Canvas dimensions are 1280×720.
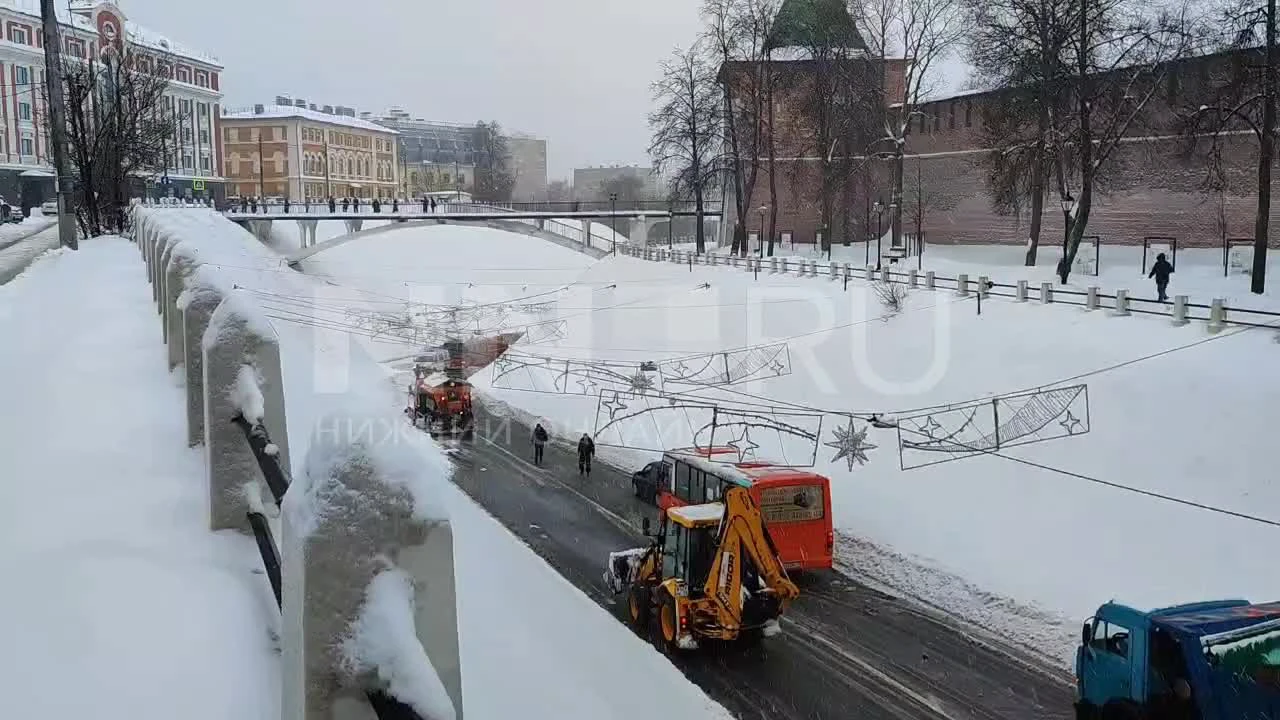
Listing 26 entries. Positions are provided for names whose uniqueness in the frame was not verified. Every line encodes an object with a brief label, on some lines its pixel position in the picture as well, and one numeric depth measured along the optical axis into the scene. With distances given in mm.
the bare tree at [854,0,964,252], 44156
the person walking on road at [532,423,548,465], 24484
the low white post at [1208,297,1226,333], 22328
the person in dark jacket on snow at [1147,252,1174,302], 28016
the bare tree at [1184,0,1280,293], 27625
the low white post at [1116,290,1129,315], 24672
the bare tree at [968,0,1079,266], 34750
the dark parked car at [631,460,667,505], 20672
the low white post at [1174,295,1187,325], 23156
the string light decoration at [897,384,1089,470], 20234
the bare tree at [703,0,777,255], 49656
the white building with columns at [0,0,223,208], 65488
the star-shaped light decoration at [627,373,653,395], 26828
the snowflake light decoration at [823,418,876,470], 20234
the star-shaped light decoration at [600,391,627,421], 25888
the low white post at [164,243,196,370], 6133
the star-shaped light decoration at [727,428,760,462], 20703
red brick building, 37125
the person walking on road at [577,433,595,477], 23469
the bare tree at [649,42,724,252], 53094
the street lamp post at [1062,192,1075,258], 30625
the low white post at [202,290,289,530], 3775
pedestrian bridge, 60938
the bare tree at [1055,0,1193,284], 33500
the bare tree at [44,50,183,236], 32500
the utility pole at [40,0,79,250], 22328
